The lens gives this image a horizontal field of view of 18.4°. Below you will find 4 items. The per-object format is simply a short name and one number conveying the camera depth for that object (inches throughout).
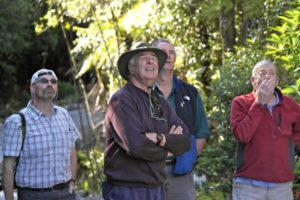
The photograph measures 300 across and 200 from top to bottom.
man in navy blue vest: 339.6
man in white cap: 313.4
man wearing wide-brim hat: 272.7
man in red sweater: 326.9
